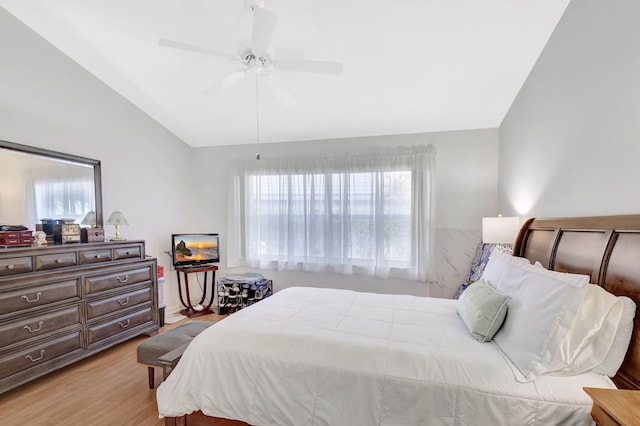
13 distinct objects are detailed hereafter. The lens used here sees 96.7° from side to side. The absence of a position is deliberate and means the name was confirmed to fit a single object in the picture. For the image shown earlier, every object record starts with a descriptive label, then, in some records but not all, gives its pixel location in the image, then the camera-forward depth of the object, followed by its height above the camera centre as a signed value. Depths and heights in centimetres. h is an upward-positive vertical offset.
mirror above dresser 241 +23
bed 121 -77
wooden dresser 214 -83
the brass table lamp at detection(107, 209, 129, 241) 306 -11
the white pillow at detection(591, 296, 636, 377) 122 -61
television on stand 384 -56
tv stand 385 -129
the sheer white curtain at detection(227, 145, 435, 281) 349 -8
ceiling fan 175 +110
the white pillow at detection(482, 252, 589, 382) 123 -53
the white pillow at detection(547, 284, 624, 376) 122 -58
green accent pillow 154 -61
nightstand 89 -67
